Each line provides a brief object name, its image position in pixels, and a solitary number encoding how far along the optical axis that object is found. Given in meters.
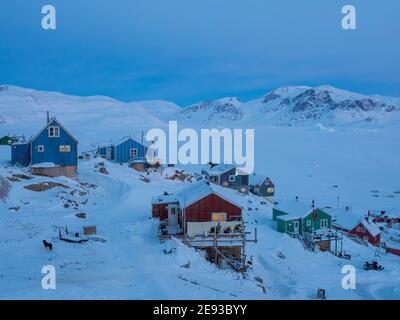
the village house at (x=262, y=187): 54.03
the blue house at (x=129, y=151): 52.19
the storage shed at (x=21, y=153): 41.34
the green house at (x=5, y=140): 61.34
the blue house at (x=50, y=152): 40.16
